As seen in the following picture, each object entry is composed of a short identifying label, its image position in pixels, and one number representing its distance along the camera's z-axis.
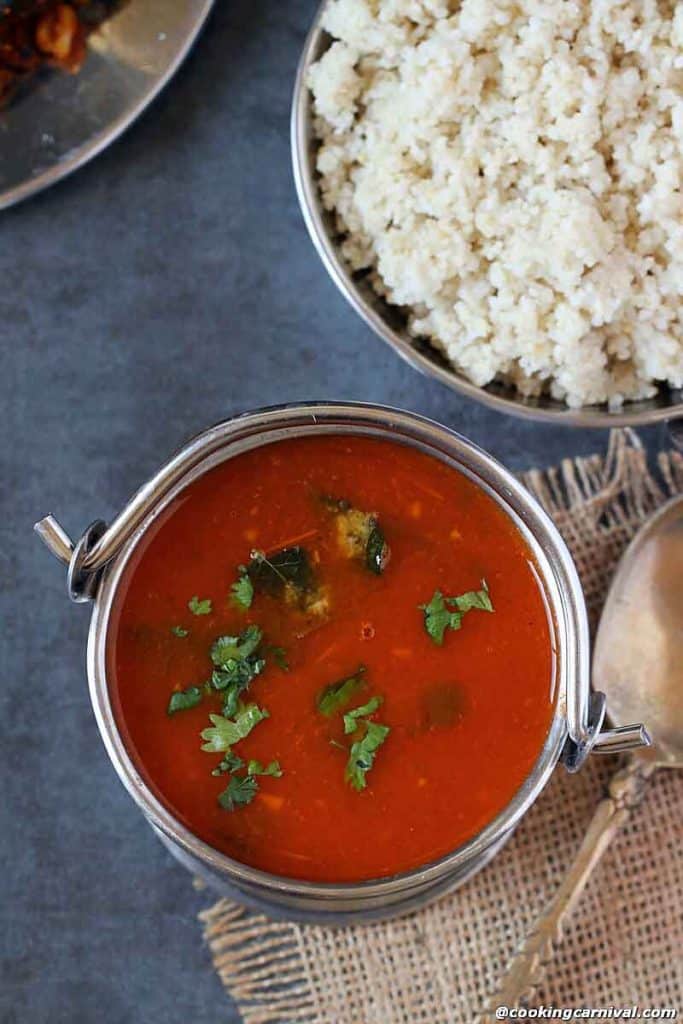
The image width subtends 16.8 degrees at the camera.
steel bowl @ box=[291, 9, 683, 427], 0.55
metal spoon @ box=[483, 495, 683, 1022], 0.56
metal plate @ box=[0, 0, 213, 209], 0.57
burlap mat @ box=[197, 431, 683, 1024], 0.56
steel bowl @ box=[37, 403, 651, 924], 0.50
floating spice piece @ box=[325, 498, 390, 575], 0.50
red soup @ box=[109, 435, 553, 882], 0.50
